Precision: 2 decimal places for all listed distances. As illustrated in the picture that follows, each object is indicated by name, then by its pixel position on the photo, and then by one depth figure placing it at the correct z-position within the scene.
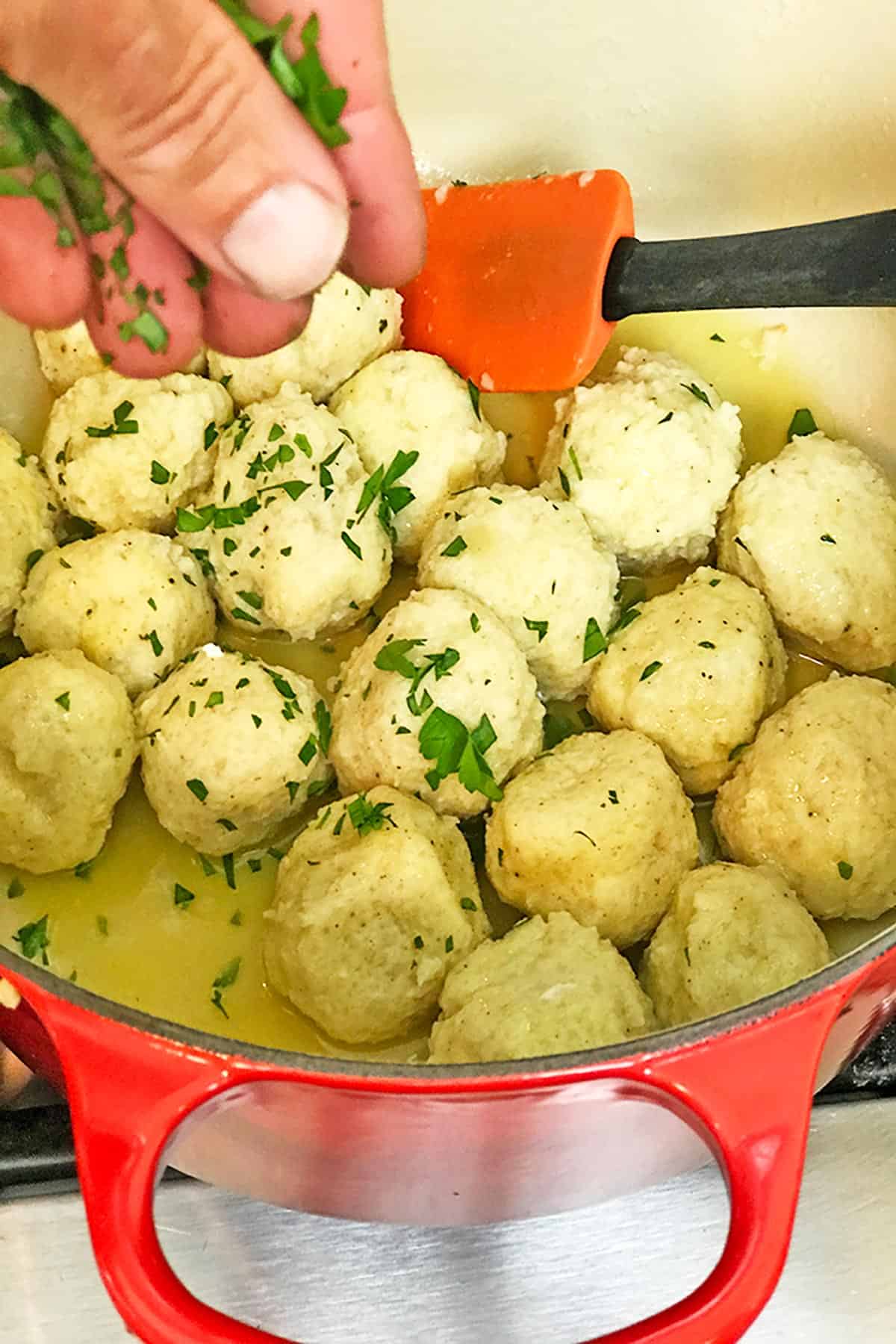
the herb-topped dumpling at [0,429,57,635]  0.41
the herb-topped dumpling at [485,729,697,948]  0.37
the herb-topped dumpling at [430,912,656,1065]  0.34
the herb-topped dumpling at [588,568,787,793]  0.39
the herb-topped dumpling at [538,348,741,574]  0.41
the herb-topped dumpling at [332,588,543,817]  0.38
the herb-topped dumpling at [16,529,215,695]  0.40
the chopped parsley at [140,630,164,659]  0.40
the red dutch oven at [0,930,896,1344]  0.29
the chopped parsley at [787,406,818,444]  0.44
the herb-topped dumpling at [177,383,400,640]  0.40
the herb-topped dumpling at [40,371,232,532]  0.41
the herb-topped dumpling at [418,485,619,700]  0.40
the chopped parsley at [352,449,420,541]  0.42
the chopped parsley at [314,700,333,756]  0.40
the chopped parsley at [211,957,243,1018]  0.38
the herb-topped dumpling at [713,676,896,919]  0.37
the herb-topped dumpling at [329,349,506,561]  0.42
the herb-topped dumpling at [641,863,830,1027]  0.35
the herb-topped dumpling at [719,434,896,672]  0.41
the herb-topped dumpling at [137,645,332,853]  0.38
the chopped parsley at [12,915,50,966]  0.38
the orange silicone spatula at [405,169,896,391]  0.41
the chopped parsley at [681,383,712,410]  0.42
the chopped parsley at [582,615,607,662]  0.41
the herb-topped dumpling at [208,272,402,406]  0.42
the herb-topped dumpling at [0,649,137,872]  0.38
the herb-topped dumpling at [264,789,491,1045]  0.36
